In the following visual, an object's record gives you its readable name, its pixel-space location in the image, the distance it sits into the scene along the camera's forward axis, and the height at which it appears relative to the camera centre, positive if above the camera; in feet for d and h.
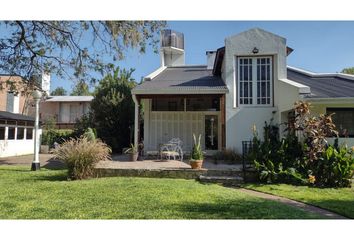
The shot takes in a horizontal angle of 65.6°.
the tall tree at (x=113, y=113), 69.67 +5.61
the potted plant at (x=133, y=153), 44.37 -3.02
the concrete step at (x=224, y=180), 33.30 -5.34
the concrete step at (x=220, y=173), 34.81 -4.65
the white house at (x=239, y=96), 39.86 +6.70
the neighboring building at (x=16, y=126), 42.43 +2.04
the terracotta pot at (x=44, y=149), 79.15 -4.40
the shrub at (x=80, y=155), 33.06 -2.56
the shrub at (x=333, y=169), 31.19 -3.58
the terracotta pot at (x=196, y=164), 35.40 -3.65
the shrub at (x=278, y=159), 32.27 -2.71
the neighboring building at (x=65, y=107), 119.34 +11.97
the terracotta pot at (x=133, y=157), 44.35 -3.57
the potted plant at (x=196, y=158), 35.46 -2.98
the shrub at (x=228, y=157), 43.39 -3.32
